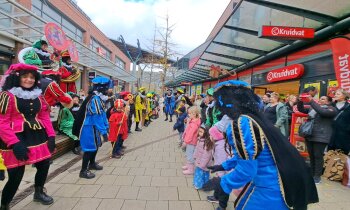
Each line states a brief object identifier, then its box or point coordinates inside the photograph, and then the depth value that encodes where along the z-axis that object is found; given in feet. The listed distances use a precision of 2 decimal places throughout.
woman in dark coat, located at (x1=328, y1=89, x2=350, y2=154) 15.06
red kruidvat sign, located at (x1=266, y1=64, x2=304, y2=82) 27.27
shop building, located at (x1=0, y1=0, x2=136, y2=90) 29.60
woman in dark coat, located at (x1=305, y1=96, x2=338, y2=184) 14.37
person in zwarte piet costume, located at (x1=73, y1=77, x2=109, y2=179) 14.34
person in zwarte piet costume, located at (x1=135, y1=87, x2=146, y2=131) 33.77
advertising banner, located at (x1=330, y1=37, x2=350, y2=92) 18.16
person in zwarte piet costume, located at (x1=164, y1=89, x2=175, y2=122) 47.44
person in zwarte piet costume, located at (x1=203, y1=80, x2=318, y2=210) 5.60
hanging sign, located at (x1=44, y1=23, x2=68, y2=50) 17.47
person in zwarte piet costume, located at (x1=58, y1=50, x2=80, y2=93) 17.81
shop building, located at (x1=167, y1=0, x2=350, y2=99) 20.72
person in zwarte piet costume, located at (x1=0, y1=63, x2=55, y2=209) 9.18
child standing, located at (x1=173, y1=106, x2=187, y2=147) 22.94
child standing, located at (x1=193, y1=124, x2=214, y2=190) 13.50
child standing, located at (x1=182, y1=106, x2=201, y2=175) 15.98
